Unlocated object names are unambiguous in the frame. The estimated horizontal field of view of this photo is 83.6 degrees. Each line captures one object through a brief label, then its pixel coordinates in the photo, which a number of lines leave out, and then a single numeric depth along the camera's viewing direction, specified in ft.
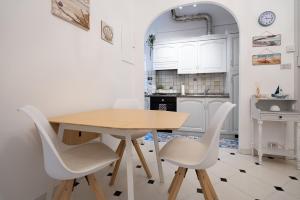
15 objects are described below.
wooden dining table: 3.27
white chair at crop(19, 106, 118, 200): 2.96
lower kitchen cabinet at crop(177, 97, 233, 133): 11.82
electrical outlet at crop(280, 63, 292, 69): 7.89
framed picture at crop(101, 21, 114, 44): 7.46
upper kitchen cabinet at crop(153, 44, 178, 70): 13.34
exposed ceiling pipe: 13.31
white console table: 6.99
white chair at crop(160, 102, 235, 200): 3.56
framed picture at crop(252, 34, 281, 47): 8.01
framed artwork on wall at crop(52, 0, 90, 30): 5.11
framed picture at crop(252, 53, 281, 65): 8.05
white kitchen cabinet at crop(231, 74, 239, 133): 11.70
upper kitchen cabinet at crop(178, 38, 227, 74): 12.06
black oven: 12.93
